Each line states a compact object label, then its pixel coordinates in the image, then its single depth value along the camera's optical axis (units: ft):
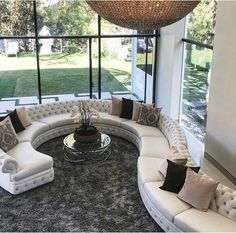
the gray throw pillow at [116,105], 25.57
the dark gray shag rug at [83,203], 15.17
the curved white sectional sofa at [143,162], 13.42
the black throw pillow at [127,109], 24.99
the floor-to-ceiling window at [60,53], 26.04
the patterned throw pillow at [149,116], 23.57
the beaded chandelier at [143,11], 8.00
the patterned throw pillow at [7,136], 19.35
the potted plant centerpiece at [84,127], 21.15
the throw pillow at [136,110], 24.57
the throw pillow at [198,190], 13.79
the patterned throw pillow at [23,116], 22.75
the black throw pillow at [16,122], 21.98
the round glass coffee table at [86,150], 20.81
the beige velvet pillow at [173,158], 15.91
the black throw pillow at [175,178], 15.10
